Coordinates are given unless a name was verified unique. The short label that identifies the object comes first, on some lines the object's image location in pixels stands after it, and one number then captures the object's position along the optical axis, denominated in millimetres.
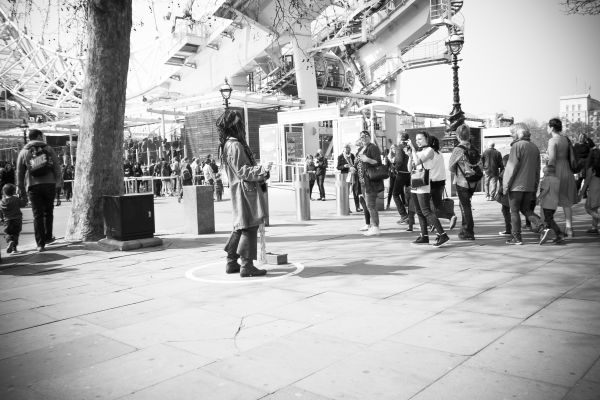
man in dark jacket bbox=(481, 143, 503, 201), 12945
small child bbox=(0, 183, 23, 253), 8523
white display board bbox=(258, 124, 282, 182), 24875
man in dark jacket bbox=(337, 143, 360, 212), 11864
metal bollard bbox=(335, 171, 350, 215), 12883
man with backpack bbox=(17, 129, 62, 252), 8336
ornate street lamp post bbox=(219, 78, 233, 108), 16719
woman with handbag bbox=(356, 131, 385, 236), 8798
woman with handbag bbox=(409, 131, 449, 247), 7539
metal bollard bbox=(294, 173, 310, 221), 12086
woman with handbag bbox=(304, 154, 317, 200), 18641
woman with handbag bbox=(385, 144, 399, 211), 13008
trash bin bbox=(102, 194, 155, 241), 8344
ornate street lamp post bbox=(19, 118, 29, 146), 25131
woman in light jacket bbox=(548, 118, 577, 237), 7660
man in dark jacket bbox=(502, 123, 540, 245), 7289
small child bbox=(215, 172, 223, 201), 20539
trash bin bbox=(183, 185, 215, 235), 10211
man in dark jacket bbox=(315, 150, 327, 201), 18438
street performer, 5660
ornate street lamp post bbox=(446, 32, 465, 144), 13305
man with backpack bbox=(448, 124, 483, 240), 7812
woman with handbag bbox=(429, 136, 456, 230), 7746
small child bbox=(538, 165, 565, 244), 7461
